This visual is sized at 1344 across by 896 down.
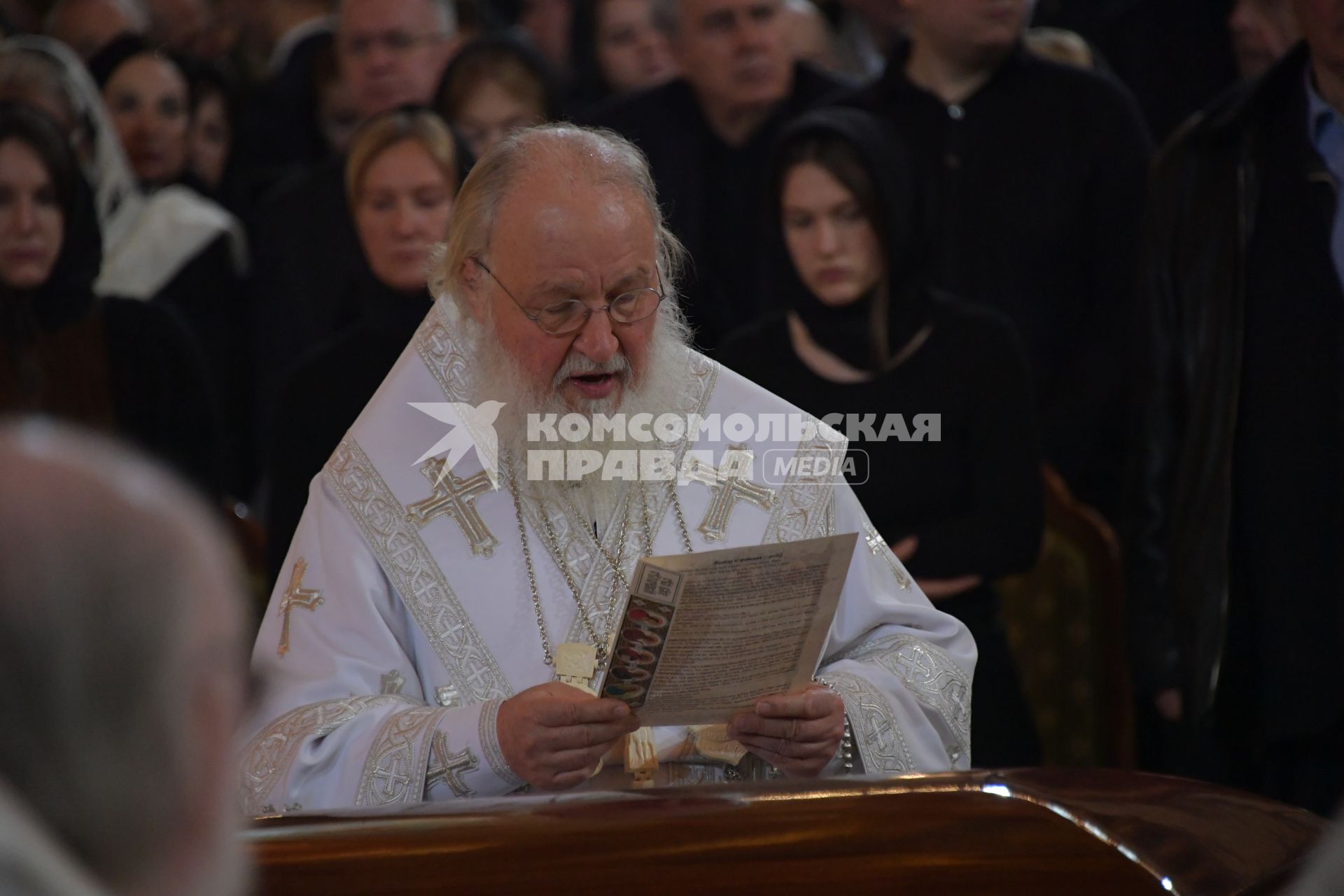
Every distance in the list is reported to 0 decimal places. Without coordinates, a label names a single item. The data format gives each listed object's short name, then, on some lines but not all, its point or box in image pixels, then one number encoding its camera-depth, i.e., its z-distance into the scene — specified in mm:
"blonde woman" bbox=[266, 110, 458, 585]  9023
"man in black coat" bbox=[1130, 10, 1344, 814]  8328
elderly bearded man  6055
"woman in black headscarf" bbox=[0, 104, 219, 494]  10039
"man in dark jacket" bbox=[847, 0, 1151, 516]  9992
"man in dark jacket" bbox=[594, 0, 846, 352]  11078
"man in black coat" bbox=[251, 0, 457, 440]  11359
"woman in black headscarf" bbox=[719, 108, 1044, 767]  8578
